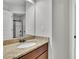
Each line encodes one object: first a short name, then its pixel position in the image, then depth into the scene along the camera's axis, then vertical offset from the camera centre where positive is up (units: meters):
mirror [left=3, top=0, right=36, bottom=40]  1.62 +0.16
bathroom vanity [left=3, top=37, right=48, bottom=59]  1.06 -0.35
